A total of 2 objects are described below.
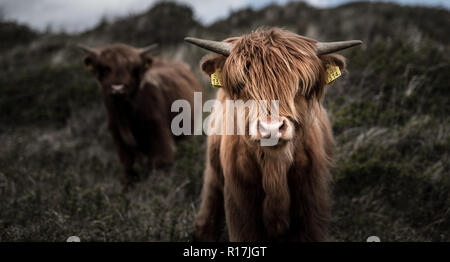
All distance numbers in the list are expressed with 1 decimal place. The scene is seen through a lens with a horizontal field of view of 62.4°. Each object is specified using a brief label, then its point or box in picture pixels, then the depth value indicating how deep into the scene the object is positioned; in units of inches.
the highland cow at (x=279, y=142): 96.0
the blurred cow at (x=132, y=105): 218.7
